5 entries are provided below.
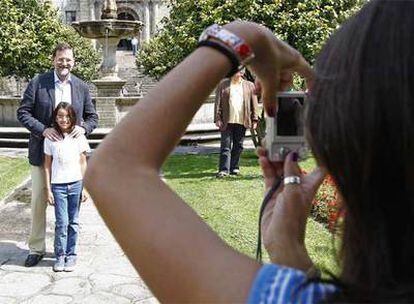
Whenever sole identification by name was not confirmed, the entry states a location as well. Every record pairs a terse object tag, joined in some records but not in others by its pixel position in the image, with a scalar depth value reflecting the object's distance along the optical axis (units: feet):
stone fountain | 58.28
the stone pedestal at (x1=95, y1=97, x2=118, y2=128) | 54.29
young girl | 18.07
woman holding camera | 3.05
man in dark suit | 18.40
